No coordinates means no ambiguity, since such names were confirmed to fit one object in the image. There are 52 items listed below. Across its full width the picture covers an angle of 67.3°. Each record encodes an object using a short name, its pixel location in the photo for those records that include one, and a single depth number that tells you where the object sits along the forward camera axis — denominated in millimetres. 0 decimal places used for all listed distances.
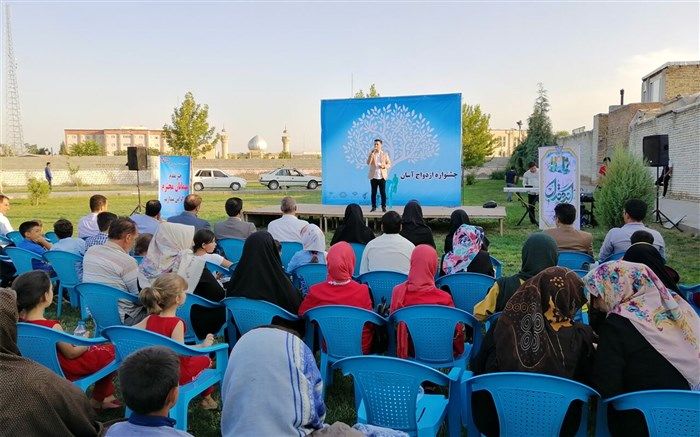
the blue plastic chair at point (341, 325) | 3189
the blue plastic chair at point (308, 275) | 4609
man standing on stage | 11188
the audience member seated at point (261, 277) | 3635
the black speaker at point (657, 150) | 11070
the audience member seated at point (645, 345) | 2232
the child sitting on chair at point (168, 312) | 2939
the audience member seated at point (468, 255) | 4293
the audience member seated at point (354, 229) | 5793
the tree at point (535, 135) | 28859
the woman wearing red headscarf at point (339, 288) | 3537
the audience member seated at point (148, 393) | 1672
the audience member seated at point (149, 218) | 6203
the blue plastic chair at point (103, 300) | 3734
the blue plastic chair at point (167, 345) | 2701
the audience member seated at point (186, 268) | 3855
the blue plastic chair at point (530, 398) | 2070
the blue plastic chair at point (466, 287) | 4030
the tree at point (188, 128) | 34312
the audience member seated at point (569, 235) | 5109
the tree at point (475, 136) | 34656
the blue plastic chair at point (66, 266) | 5109
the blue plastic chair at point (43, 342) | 2746
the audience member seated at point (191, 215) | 6055
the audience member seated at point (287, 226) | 6078
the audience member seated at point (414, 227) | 5594
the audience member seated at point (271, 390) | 1719
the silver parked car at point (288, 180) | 28594
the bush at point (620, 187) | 9828
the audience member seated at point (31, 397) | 1948
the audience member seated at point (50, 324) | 2803
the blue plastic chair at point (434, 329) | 3113
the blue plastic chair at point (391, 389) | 2232
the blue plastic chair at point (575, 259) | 4926
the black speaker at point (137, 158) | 13180
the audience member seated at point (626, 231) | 4938
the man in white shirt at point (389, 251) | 4531
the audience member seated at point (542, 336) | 2303
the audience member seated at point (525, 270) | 3074
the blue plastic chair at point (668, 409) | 1873
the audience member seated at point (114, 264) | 3959
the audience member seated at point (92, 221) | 6441
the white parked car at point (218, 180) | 28641
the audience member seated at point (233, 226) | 6148
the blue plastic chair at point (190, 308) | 3695
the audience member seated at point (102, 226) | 5050
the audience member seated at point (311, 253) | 4945
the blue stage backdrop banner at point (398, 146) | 12719
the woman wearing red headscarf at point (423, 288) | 3408
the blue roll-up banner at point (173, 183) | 11453
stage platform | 10469
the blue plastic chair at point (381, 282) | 4246
